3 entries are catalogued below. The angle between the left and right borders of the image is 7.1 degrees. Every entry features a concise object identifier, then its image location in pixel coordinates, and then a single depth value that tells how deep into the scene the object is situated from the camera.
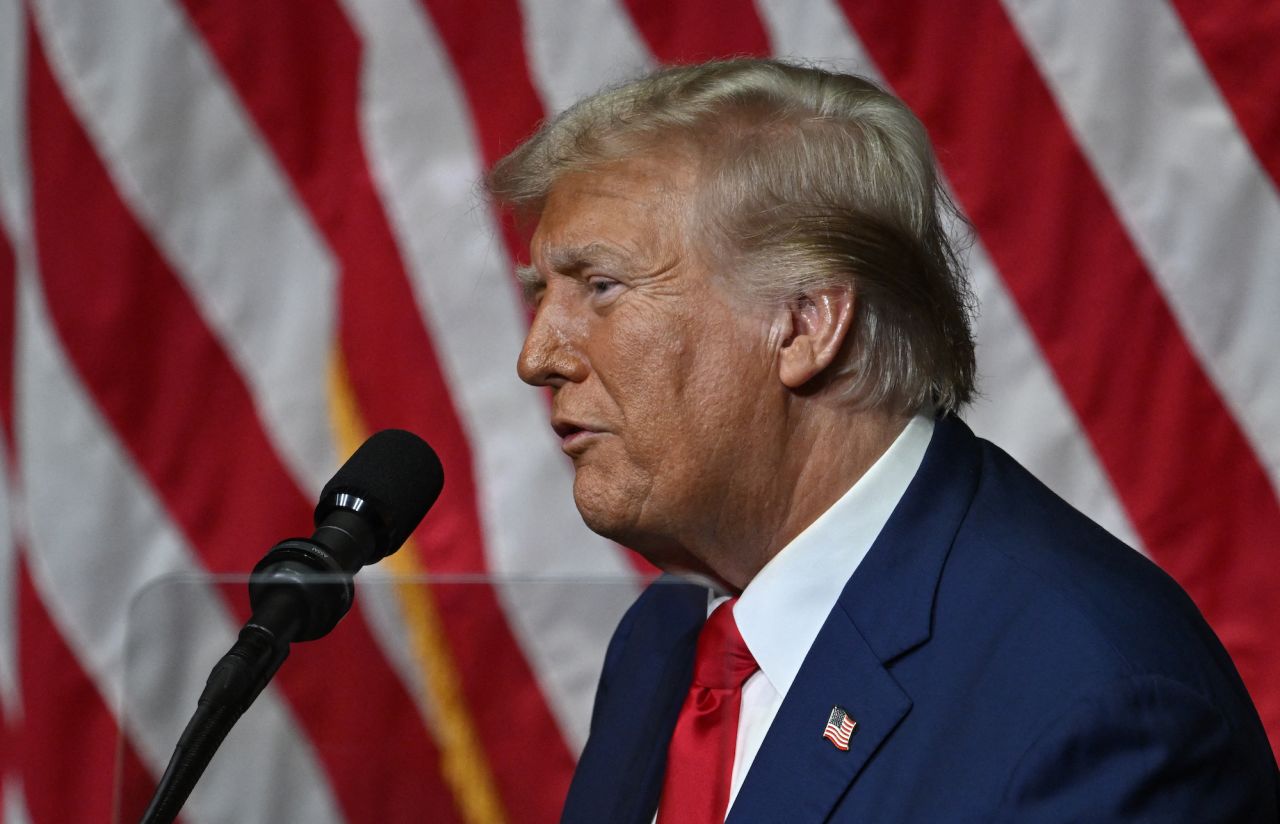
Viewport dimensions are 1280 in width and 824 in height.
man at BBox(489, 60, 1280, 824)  5.02
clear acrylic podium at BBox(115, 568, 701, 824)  4.84
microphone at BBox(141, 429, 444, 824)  4.83
